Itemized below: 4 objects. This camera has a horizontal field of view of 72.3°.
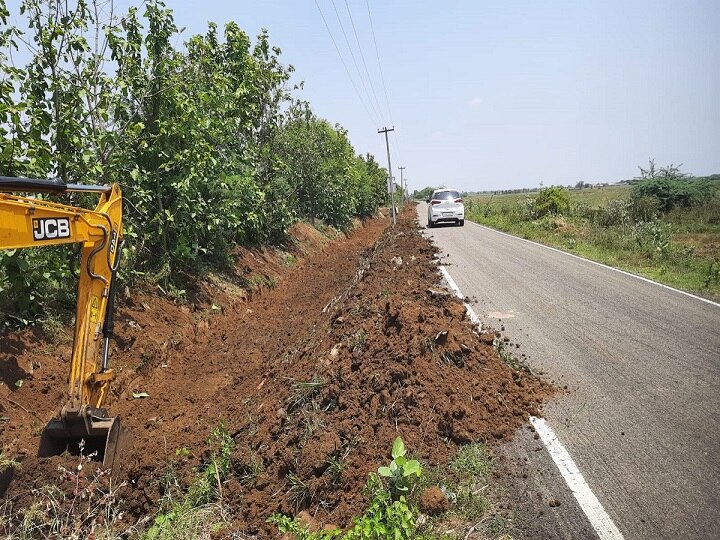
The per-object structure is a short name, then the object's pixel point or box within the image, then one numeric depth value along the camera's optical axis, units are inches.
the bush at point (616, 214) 861.8
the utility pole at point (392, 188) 1123.3
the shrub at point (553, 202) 1096.8
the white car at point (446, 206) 962.1
